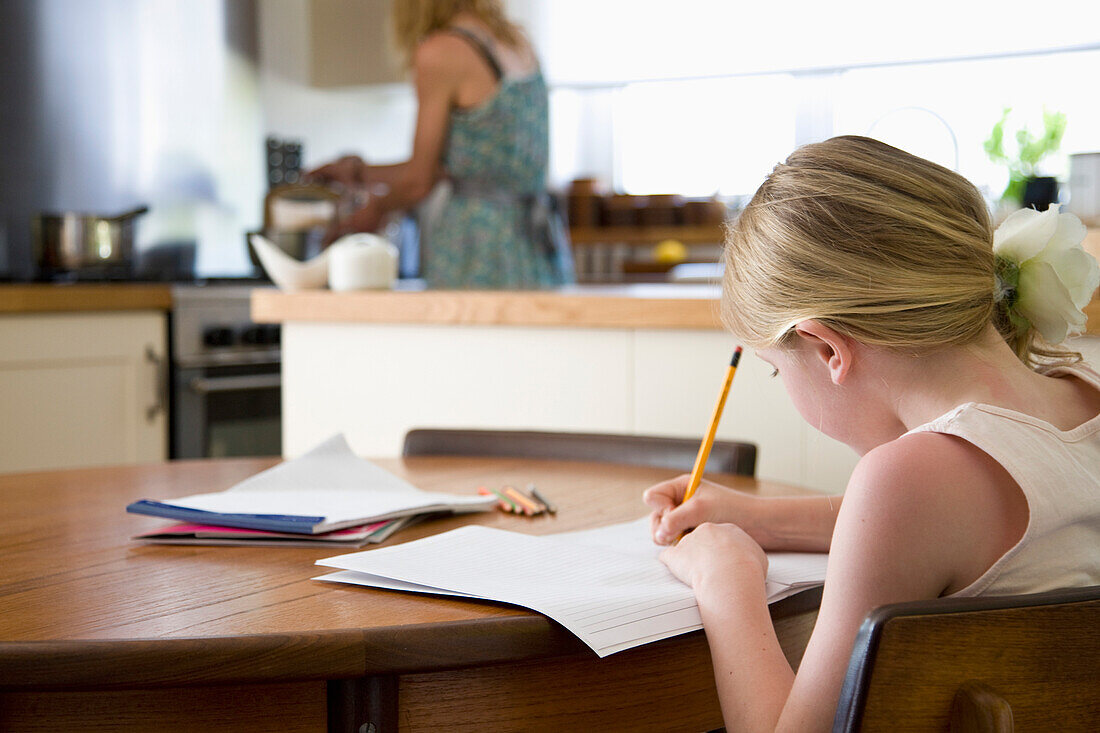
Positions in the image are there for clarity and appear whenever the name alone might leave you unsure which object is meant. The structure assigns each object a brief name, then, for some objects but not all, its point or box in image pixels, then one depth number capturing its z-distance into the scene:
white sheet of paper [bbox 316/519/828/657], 0.71
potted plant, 5.51
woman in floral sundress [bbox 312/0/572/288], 2.41
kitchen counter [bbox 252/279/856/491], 1.83
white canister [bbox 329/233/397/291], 2.15
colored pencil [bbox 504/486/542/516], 1.08
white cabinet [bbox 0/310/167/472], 2.76
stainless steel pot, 3.09
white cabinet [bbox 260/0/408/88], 4.23
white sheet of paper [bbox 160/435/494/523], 0.99
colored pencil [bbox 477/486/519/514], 1.09
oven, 3.06
